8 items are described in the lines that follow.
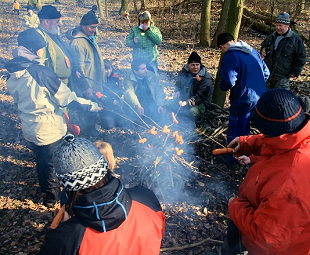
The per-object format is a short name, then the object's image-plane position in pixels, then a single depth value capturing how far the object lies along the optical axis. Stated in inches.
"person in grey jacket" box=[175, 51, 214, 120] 204.7
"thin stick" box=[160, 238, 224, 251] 125.3
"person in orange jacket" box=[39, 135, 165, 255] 61.1
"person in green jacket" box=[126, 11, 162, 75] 234.1
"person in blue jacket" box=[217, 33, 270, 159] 153.6
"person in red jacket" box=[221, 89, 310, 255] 65.9
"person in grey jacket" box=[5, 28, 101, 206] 121.0
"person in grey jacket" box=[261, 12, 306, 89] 201.3
